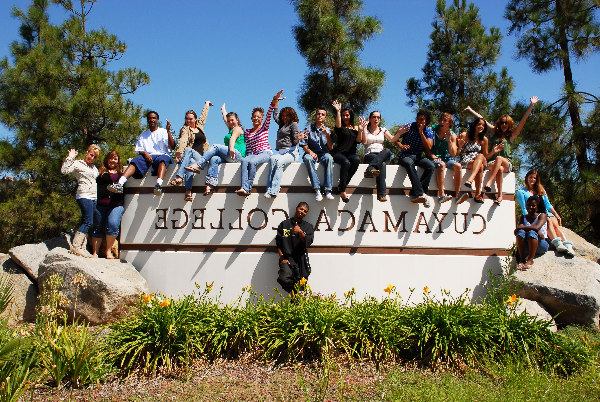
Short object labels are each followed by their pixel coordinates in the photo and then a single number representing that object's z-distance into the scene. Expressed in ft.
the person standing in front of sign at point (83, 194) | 21.94
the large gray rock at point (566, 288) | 20.58
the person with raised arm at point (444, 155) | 22.52
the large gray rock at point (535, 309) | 19.98
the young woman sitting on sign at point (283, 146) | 22.15
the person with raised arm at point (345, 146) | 21.99
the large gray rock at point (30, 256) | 23.00
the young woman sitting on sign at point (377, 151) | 22.15
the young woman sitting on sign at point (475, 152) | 22.74
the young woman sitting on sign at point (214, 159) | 22.40
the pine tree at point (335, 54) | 41.45
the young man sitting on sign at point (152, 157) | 22.88
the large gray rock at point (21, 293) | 21.99
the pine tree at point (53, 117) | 33.09
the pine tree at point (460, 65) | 44.98
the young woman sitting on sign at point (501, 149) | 22.76
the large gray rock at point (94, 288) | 19.39
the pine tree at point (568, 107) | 35.40
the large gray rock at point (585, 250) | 28.19
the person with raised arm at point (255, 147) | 22.31
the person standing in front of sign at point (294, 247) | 20.58
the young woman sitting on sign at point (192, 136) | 24.44
